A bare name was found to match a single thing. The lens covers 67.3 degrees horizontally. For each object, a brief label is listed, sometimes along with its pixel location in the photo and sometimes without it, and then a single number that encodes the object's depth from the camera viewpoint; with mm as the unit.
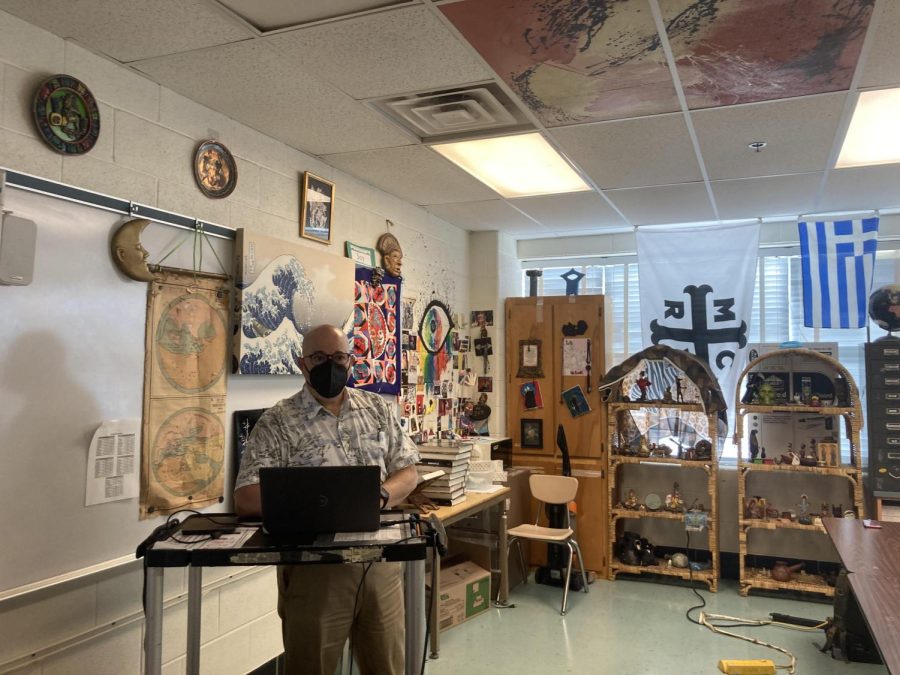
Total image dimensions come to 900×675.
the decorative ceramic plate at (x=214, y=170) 2893
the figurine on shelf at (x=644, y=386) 5160
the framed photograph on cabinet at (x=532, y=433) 5414
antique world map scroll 2664
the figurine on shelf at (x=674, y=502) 5043
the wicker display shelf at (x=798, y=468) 4531
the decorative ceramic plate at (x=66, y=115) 2242
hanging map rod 2166
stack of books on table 3812
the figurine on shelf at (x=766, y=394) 4762
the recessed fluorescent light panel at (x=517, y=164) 3618
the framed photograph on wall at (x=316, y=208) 3541
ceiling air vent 2867
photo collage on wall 4613
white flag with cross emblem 5051
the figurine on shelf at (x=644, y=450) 5094
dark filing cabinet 4488
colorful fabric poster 3963
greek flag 4695
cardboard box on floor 4012
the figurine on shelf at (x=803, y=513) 4688
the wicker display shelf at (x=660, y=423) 4852
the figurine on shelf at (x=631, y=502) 5145
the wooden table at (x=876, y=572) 2062
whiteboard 2172
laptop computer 1962
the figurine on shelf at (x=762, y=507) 4801
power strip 3326
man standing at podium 2285
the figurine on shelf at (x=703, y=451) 4949
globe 4547
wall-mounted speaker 2102
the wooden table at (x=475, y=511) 3625
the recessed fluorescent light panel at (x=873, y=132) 2977
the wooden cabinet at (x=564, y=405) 5180
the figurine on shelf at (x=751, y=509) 4816
